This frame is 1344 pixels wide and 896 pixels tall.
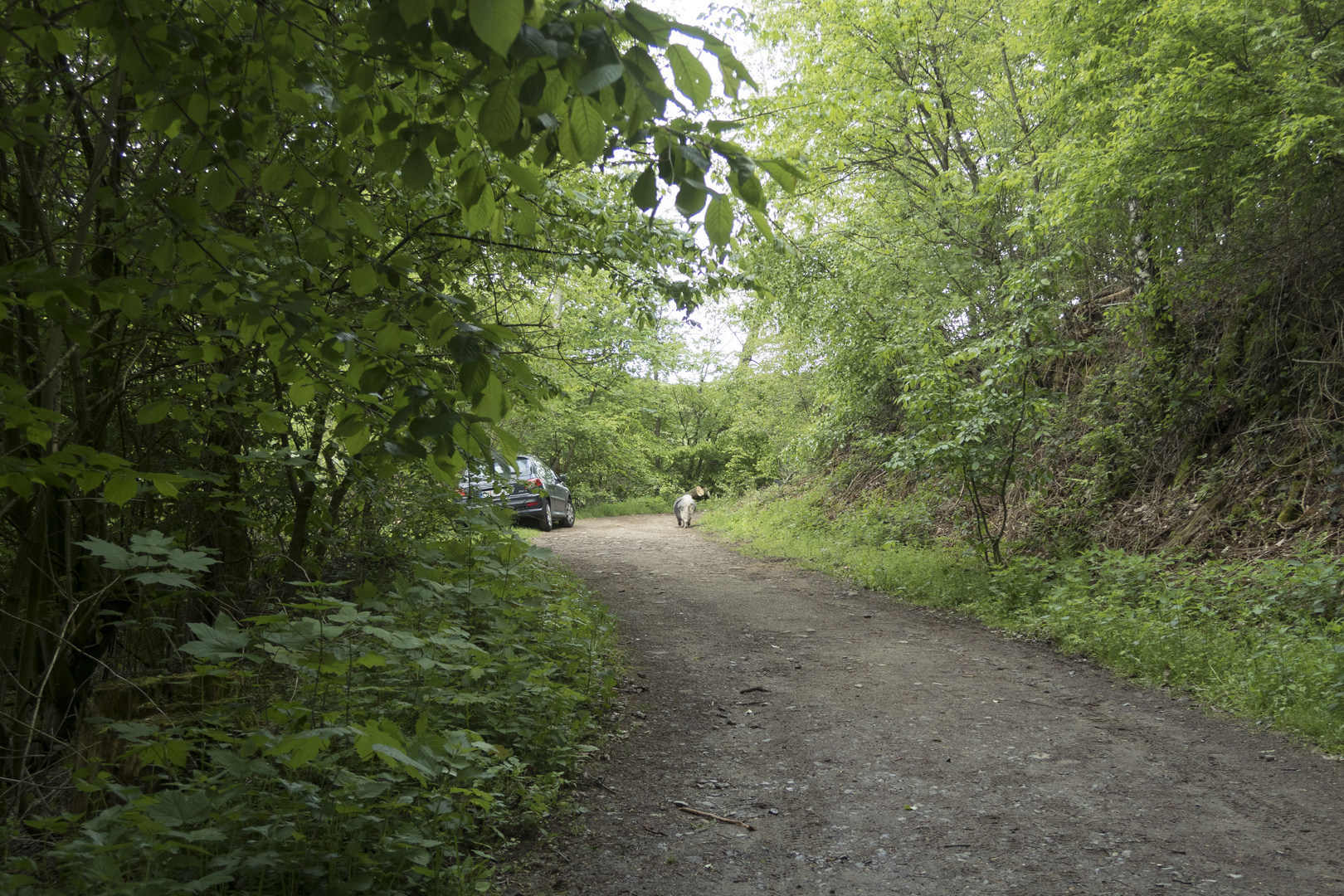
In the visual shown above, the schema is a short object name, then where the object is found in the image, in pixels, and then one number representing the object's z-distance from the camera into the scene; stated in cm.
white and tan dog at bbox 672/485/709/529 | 2031
